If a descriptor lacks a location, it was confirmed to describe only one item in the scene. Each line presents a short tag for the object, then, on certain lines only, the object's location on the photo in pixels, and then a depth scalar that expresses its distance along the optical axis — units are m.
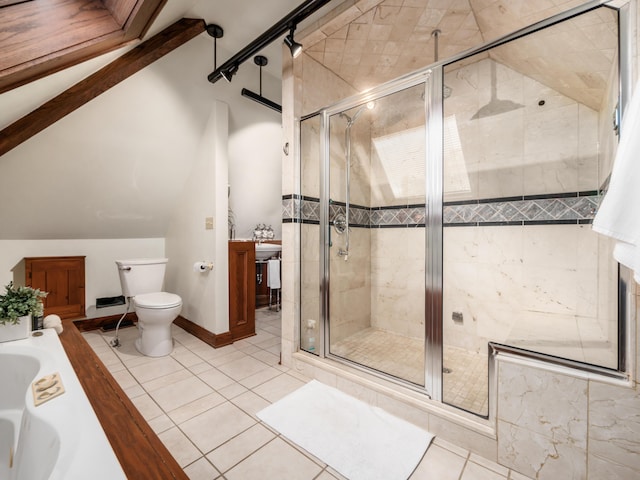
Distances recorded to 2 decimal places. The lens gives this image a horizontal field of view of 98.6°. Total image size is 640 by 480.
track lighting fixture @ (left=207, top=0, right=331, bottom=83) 1.61
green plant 1.41
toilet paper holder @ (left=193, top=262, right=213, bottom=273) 2.53
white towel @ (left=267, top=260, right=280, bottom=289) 3.47
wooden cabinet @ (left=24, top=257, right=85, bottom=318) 2.55
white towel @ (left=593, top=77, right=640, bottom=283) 0.85
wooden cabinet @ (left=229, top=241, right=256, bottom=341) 2.62
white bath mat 1.22
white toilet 2.26
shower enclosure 1.47
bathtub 0.76
